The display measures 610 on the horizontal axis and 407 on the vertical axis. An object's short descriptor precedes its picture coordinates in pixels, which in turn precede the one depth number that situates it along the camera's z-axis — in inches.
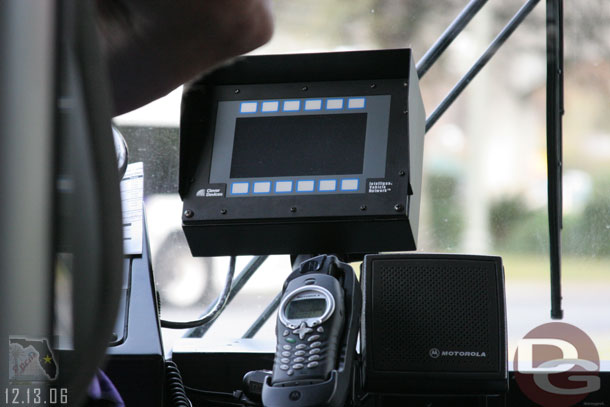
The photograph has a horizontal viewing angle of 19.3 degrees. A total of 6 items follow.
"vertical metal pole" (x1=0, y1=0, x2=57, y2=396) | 25.9
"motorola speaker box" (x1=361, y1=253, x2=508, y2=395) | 67.1
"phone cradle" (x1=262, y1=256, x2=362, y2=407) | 62.6
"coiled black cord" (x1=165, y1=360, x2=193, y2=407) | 69.7
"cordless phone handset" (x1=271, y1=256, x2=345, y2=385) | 63.7
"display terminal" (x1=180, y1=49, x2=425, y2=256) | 70.3
